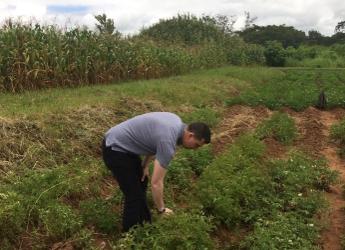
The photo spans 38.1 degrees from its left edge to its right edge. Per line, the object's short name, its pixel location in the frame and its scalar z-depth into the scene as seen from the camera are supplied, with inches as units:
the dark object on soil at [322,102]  617.6
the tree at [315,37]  2956.0
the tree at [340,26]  2799.7
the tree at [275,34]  2677.7
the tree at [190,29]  1387.8
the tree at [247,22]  2135.7
